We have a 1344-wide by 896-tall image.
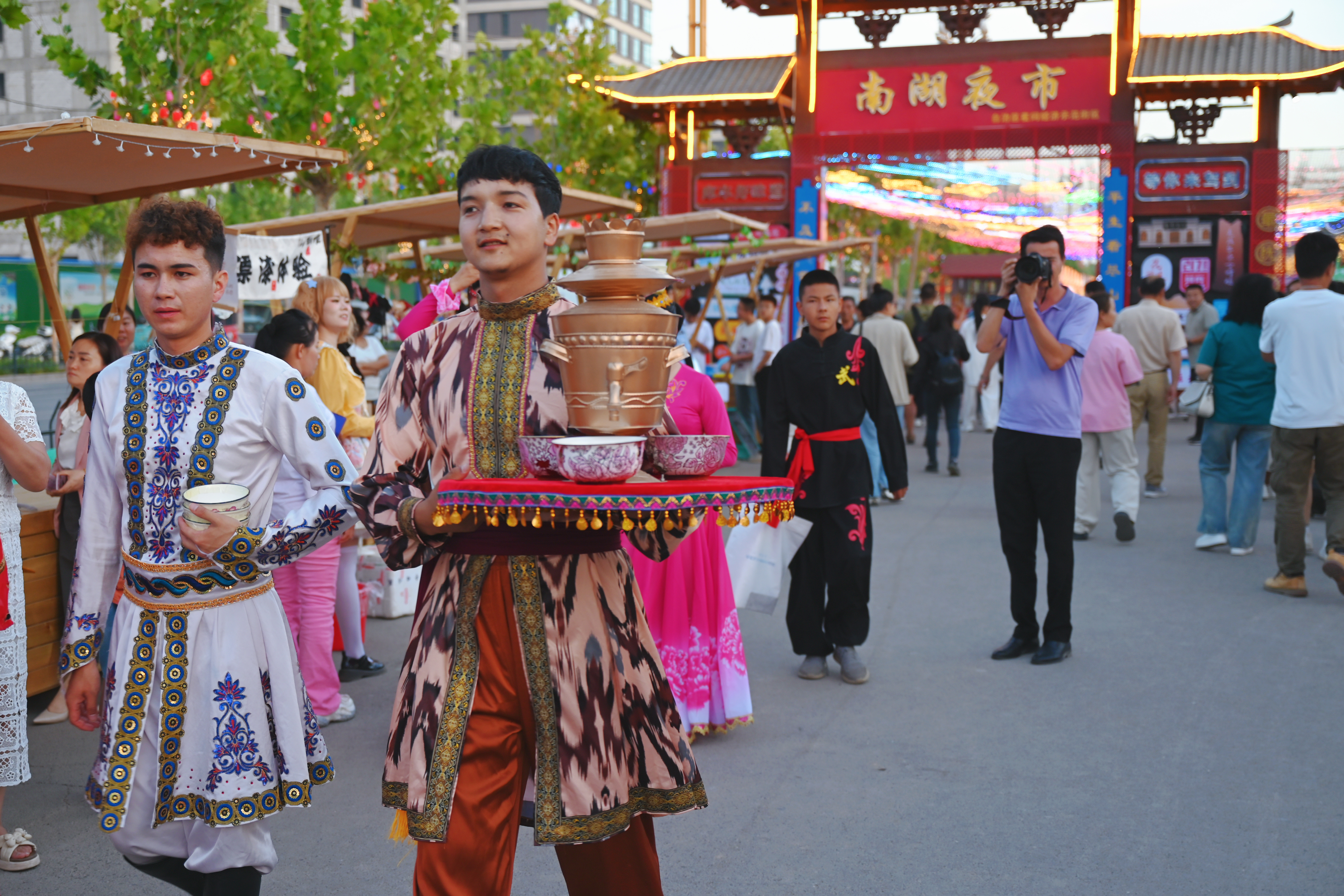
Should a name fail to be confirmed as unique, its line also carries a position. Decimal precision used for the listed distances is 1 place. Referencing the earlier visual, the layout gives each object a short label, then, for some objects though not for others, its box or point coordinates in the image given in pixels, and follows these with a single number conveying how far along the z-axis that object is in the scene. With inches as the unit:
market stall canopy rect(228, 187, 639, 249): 343.0
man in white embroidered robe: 106.7
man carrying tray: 91.3
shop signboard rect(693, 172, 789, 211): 791.7
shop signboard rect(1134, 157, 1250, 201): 726.5
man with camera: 231.0
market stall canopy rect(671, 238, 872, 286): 554.6
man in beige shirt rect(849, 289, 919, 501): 482.6
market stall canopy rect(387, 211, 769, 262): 438.0
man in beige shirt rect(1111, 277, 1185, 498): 452.1
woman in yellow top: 230.5
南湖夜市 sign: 730.2
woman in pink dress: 197.8
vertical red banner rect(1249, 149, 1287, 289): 717.9
